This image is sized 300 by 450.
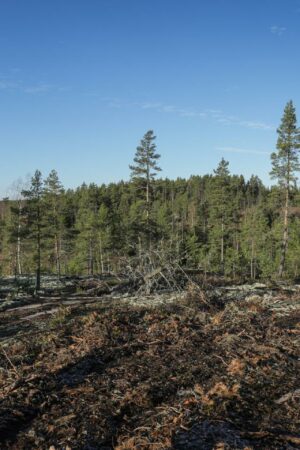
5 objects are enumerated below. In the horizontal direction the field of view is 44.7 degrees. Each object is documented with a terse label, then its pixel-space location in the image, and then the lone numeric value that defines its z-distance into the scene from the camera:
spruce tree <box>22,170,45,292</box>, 27.84
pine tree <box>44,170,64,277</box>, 42.81
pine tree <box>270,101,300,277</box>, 30.70
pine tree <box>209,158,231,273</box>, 44.69
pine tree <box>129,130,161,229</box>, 34.22
